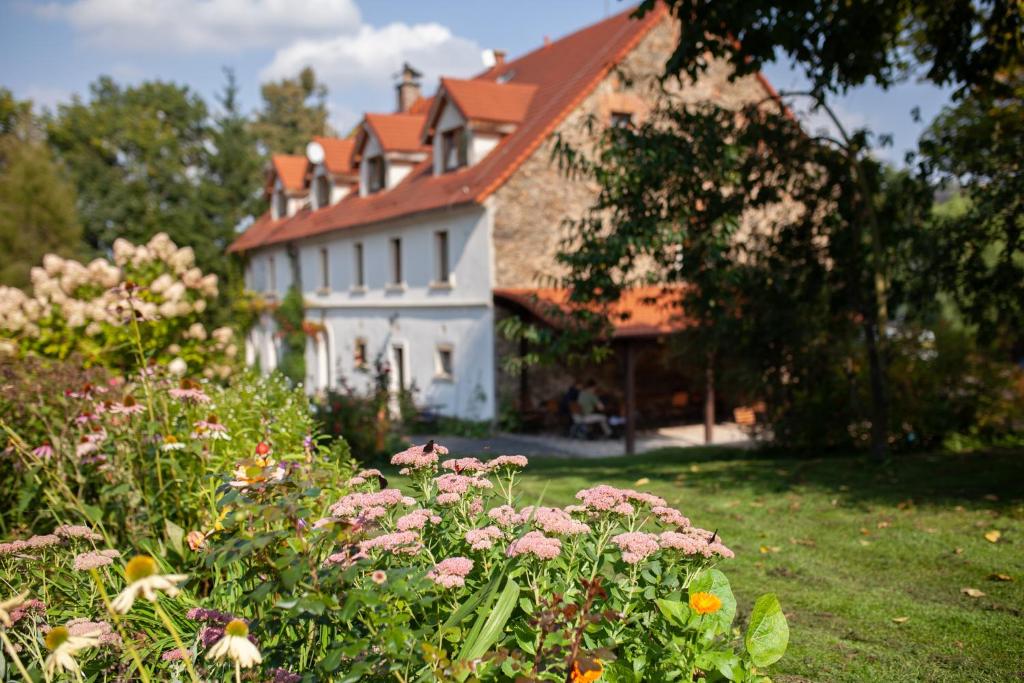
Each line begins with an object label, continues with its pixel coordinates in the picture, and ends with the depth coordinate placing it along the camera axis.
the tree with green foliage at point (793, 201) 8.59
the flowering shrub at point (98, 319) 10.01
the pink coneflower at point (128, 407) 4.54
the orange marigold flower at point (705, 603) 2.72
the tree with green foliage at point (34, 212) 35.31
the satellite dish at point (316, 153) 27.94
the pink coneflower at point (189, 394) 4.44
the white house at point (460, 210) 18.60
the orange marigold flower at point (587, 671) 2.29
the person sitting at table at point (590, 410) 17.64
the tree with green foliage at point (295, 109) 54.47
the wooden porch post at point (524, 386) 19.04
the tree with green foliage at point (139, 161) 37.53
